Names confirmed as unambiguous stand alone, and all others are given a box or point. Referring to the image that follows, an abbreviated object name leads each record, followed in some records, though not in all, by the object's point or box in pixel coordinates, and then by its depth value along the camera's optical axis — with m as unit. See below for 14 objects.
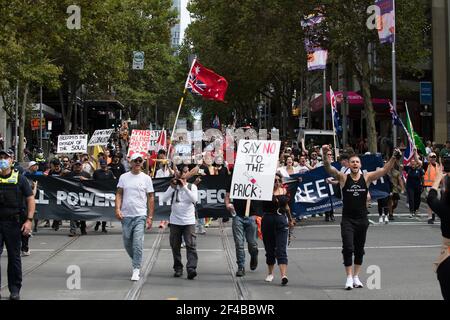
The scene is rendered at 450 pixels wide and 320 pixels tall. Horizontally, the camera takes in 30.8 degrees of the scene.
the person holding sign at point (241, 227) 12.50
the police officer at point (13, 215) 10.05
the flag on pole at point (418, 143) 24.50
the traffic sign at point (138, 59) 53.31
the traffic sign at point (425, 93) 39.84
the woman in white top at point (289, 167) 20.86
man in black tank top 10.98
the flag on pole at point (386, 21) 29.89
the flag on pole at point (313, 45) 33.81
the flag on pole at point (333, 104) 25.97
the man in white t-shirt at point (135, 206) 12.04
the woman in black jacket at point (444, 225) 6.94
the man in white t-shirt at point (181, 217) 12.48
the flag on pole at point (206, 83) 23.84
